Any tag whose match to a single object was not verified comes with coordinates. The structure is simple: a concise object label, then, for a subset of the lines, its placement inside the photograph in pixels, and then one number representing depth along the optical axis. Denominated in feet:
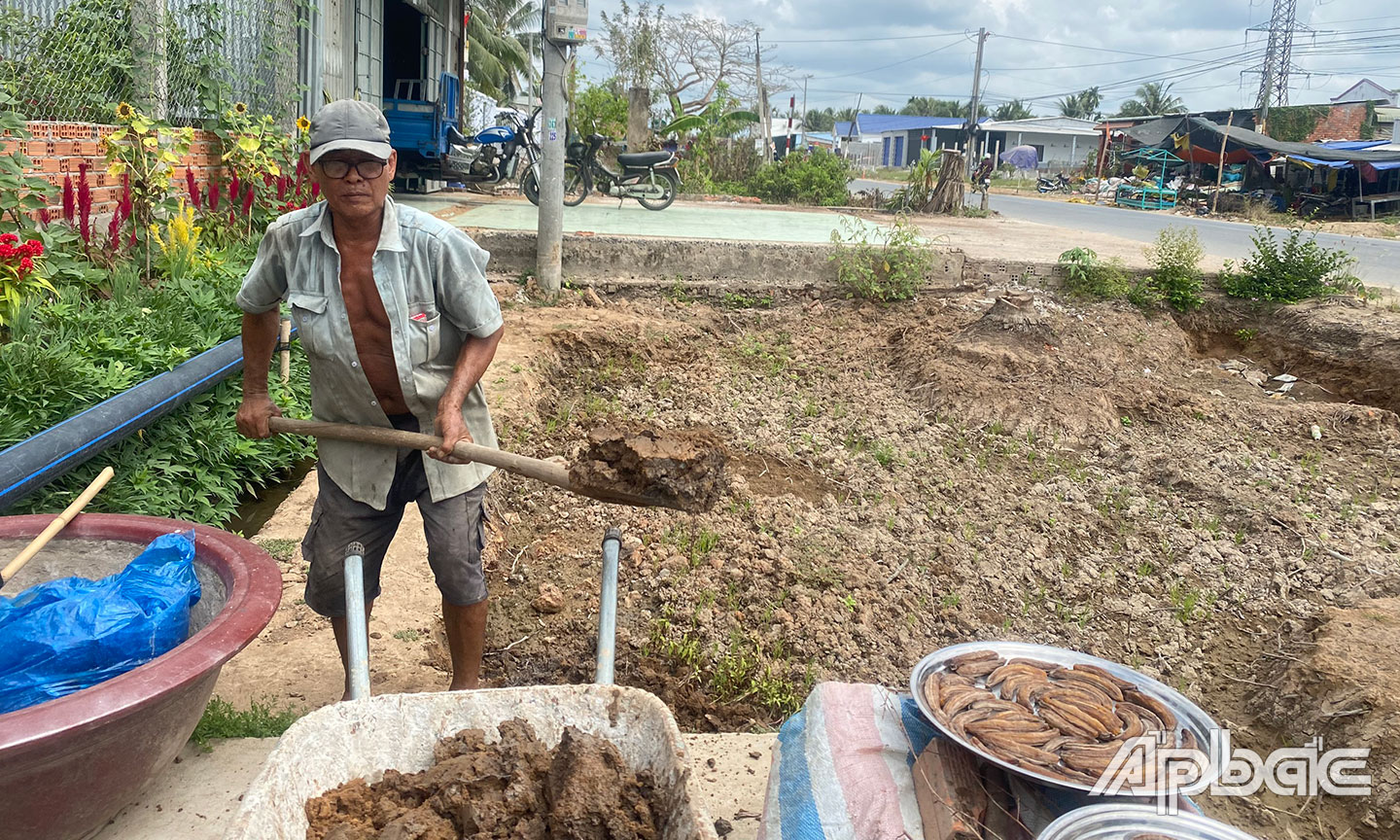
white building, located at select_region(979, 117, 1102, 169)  199.41
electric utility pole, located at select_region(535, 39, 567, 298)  26.63
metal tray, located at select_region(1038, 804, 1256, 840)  5.20
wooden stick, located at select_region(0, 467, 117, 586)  6.79
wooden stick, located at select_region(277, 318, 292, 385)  10.93
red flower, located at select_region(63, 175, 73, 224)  14.83
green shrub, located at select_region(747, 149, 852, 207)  62.49
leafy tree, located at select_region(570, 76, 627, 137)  67.46
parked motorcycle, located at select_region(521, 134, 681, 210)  44.57
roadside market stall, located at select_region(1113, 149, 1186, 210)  92.79
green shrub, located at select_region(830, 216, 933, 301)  28.37
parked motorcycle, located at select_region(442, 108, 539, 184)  43.88
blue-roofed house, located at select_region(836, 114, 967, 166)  198.29
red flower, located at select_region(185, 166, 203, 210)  18.61
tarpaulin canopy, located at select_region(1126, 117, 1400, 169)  79.86
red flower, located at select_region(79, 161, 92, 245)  14.92
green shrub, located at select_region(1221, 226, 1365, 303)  27.78
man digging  8.30
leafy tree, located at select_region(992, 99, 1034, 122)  295.07
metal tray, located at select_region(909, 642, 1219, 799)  5.78
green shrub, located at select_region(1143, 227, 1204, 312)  28.25
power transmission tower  151.02
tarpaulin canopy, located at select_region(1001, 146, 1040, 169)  173.88
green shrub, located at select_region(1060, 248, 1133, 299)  28.30
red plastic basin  5.57
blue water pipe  9.06
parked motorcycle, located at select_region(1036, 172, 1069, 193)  127.85
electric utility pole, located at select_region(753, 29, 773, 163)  97.25
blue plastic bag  6.75
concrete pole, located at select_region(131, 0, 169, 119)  19.40
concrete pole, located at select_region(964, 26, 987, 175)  124.12
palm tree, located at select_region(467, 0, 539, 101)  93.40
